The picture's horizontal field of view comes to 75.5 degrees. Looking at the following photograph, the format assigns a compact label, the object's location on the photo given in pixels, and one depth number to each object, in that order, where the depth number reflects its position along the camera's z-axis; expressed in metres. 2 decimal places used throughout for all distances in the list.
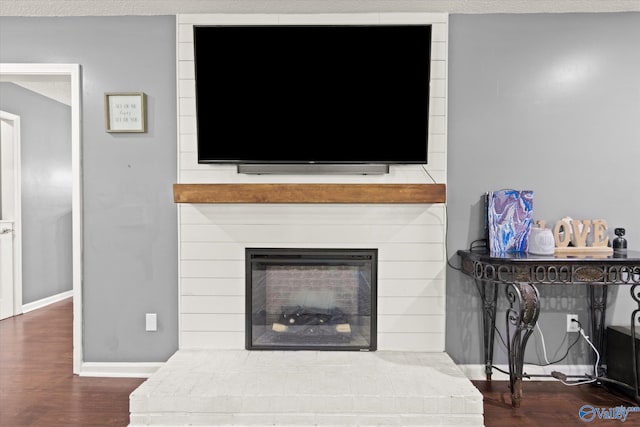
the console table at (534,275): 2.14
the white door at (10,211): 4.08
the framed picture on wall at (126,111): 2.62
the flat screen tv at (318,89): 2.46
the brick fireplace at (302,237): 2.53
